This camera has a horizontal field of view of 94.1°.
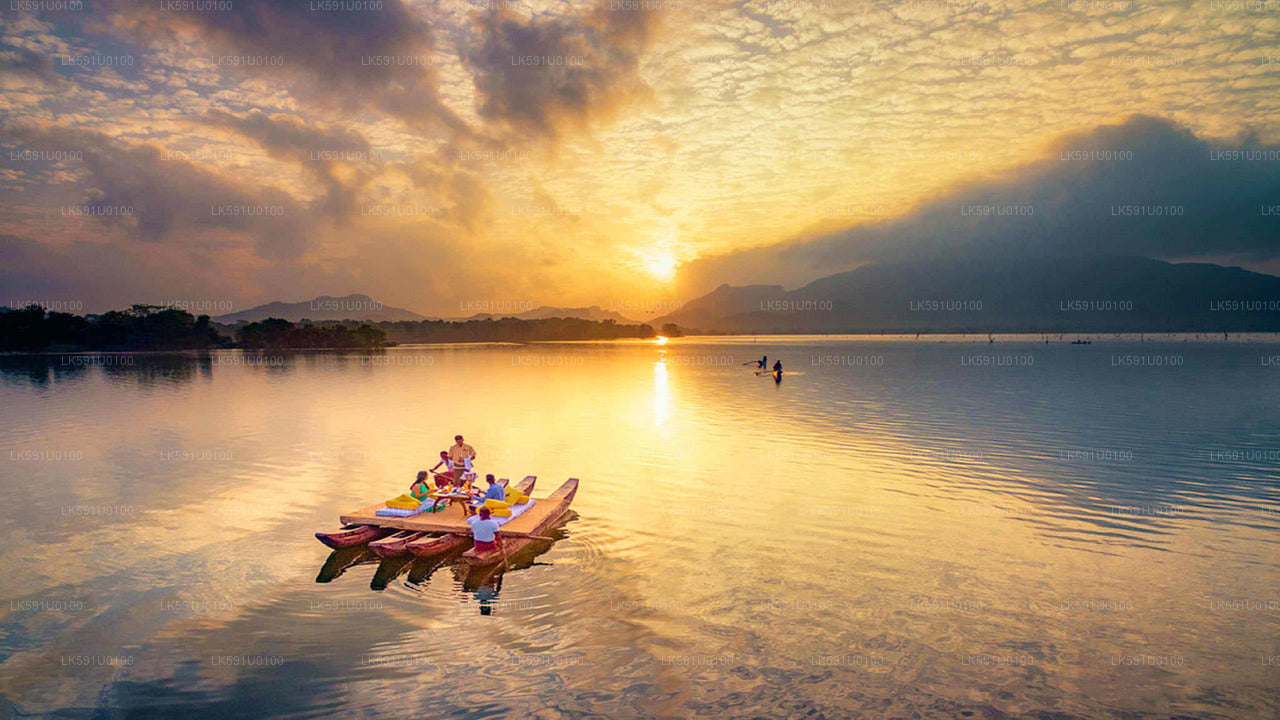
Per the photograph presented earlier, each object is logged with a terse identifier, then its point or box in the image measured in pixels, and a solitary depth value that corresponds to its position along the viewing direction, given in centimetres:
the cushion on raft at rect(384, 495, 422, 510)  2122
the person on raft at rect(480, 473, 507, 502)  2069
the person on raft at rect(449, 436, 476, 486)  2358
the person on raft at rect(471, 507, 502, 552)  1791
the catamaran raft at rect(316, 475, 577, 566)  1848
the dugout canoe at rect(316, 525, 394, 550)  1941
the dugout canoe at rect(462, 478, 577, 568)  1788
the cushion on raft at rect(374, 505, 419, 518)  2065
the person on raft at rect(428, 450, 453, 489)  2253
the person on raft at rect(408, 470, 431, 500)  2189
